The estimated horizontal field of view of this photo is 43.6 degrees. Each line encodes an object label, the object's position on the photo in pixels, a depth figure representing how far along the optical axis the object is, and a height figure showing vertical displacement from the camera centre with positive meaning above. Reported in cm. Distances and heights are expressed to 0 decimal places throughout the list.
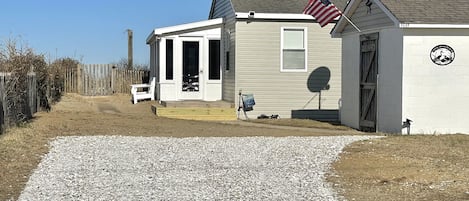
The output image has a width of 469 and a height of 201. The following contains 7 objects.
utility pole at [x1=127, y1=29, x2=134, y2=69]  3112 +191
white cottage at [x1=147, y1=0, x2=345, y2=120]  1986 +84
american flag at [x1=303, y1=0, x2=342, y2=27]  1683 +216
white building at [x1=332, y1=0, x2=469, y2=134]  1425 +50
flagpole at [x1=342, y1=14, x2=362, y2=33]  1646 +176
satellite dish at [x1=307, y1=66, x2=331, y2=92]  2028 +20
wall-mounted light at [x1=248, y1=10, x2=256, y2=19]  1950 +234
